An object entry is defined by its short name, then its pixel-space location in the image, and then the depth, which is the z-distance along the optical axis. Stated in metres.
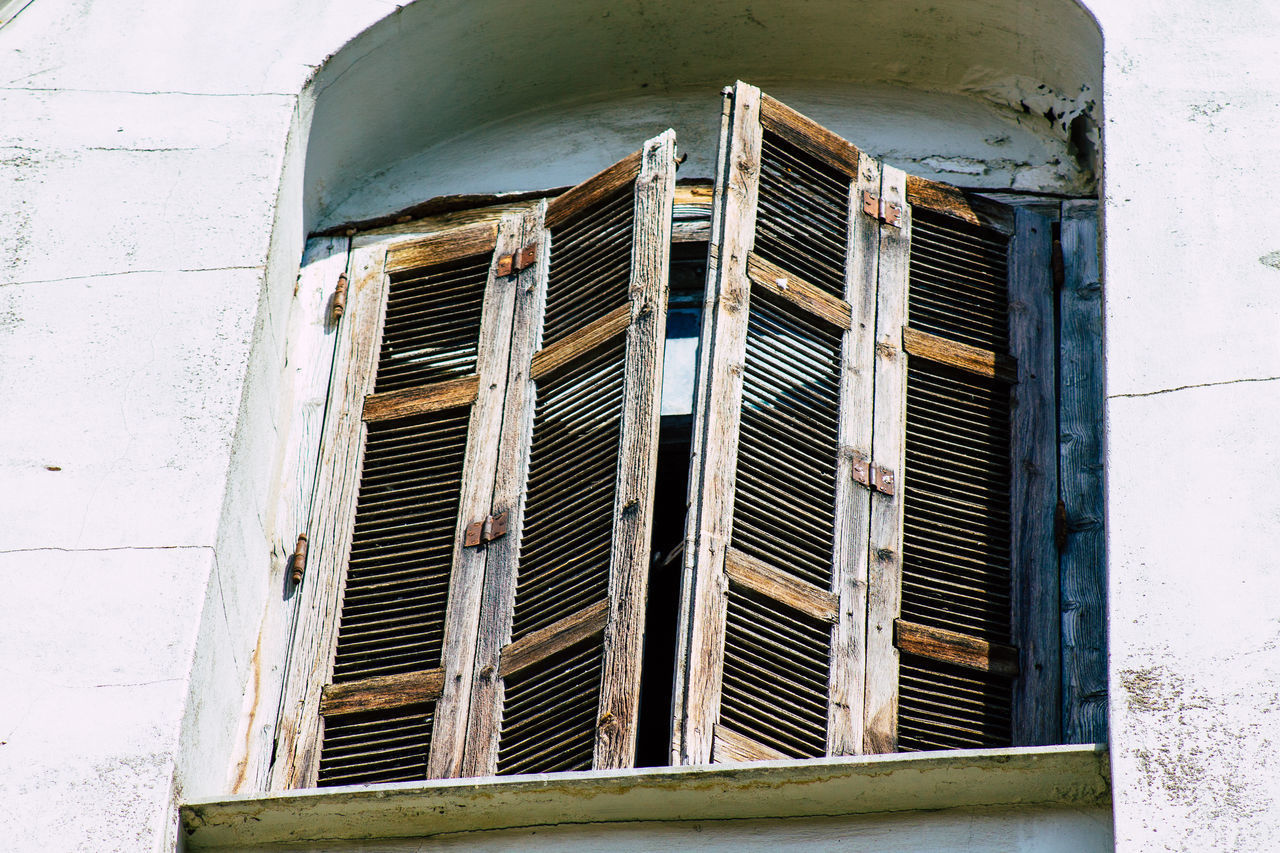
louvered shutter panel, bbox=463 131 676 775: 10.27
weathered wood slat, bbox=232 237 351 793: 10.97
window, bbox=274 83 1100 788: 10.48
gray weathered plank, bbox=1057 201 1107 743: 10.70
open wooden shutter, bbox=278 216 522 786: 10.87
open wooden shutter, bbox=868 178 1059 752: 10.80
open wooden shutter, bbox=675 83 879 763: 10.30
